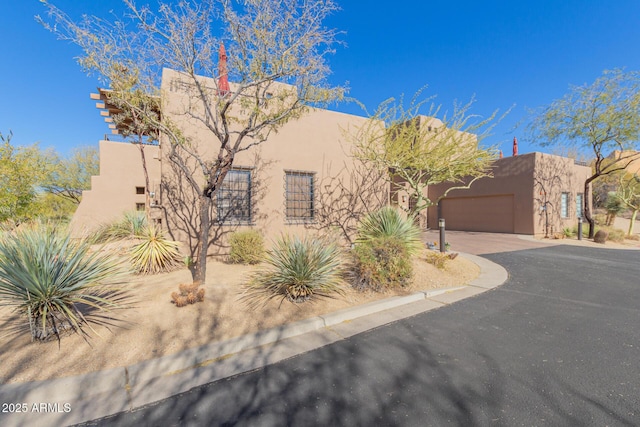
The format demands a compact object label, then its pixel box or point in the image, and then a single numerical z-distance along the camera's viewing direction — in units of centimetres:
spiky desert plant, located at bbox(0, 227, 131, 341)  307
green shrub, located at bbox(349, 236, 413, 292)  528
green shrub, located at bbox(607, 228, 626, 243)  1348
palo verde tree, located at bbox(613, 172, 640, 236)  1531
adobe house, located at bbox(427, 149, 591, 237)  1578
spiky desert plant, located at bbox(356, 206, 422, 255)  689
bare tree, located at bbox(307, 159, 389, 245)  974
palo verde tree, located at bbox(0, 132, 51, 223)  640
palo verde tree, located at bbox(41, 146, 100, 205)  1914
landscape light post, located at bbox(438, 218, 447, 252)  877
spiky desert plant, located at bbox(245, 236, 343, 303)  467
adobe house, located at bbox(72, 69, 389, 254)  762
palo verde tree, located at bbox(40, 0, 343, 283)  471
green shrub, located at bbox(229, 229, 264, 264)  728
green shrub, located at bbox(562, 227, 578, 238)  1509
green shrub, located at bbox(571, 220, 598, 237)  1547
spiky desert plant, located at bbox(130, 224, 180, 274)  625
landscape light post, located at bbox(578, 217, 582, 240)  1420
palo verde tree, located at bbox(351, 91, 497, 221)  797
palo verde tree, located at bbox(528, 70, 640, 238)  1269
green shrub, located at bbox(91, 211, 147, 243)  801
